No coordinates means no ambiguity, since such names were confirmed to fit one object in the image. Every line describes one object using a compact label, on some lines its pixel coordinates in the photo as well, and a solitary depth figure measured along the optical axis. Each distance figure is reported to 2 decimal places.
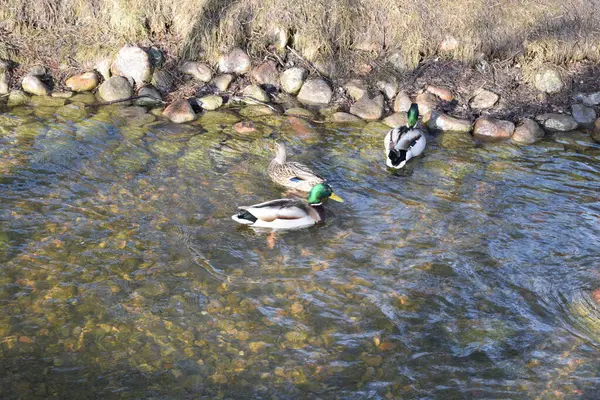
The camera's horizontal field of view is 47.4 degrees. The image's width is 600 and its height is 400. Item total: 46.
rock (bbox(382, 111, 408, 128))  10.26
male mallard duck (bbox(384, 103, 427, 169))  8.80
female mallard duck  8.21
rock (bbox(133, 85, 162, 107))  10.30
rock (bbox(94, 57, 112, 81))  10.74
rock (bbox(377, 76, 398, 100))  10.94
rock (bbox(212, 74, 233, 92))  10.71
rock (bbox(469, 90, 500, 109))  10.80
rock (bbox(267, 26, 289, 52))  11.21
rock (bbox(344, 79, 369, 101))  10.83
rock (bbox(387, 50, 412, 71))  11.24
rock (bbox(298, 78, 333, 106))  10.75
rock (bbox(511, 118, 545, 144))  9.98
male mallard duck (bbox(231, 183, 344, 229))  7.18
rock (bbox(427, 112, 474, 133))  10.19
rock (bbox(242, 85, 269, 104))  10.57
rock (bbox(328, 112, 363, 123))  10.27
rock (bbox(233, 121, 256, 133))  9.72
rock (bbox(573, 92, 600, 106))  10.95
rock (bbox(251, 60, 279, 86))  10.94
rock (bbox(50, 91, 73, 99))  10.33
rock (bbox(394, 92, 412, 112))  10.70
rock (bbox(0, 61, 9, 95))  10.28
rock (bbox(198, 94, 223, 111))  10.31
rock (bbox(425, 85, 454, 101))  10.87
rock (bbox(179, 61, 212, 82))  10.84
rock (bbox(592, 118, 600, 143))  10.17
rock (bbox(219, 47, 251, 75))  11.01
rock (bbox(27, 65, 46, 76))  10.64
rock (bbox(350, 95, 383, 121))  10.42
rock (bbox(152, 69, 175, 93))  10.60
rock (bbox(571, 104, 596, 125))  10.62
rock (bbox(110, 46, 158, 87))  10.61
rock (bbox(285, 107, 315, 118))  10.33
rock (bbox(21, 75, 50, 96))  10.31
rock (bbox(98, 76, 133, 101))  10.27
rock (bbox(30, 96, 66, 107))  10.05
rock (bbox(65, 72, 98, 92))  10.55
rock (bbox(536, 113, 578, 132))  10.37
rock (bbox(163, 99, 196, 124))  9.83
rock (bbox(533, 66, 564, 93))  11.13
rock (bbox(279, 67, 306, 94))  10.87
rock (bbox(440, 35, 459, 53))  11.34
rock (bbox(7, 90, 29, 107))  10.03
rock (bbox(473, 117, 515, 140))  10.05
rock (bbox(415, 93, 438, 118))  10.60
